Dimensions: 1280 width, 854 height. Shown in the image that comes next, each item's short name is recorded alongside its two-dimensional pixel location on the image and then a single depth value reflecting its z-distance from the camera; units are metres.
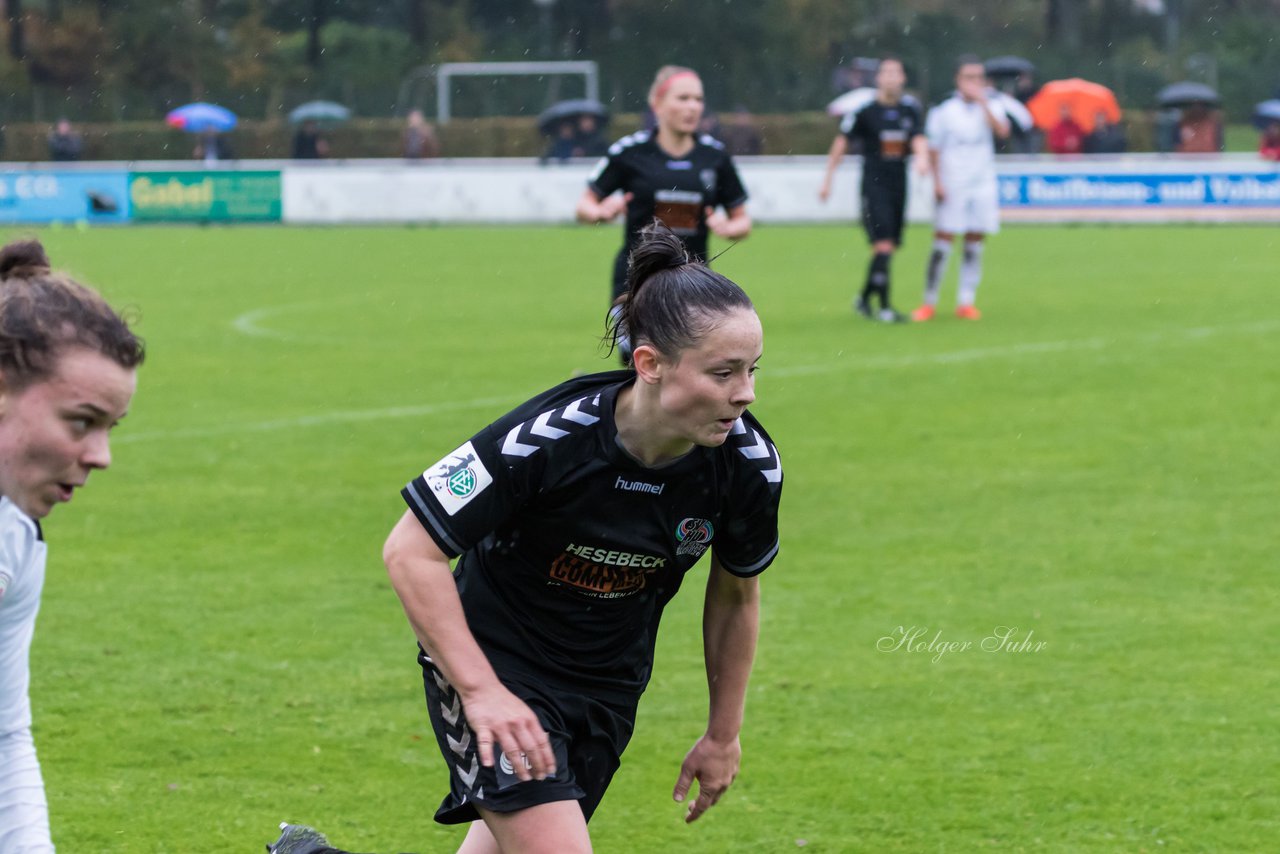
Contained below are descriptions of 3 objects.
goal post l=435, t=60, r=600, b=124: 46.78
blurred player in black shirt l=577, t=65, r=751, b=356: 11.92
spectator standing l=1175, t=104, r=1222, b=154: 36.97
